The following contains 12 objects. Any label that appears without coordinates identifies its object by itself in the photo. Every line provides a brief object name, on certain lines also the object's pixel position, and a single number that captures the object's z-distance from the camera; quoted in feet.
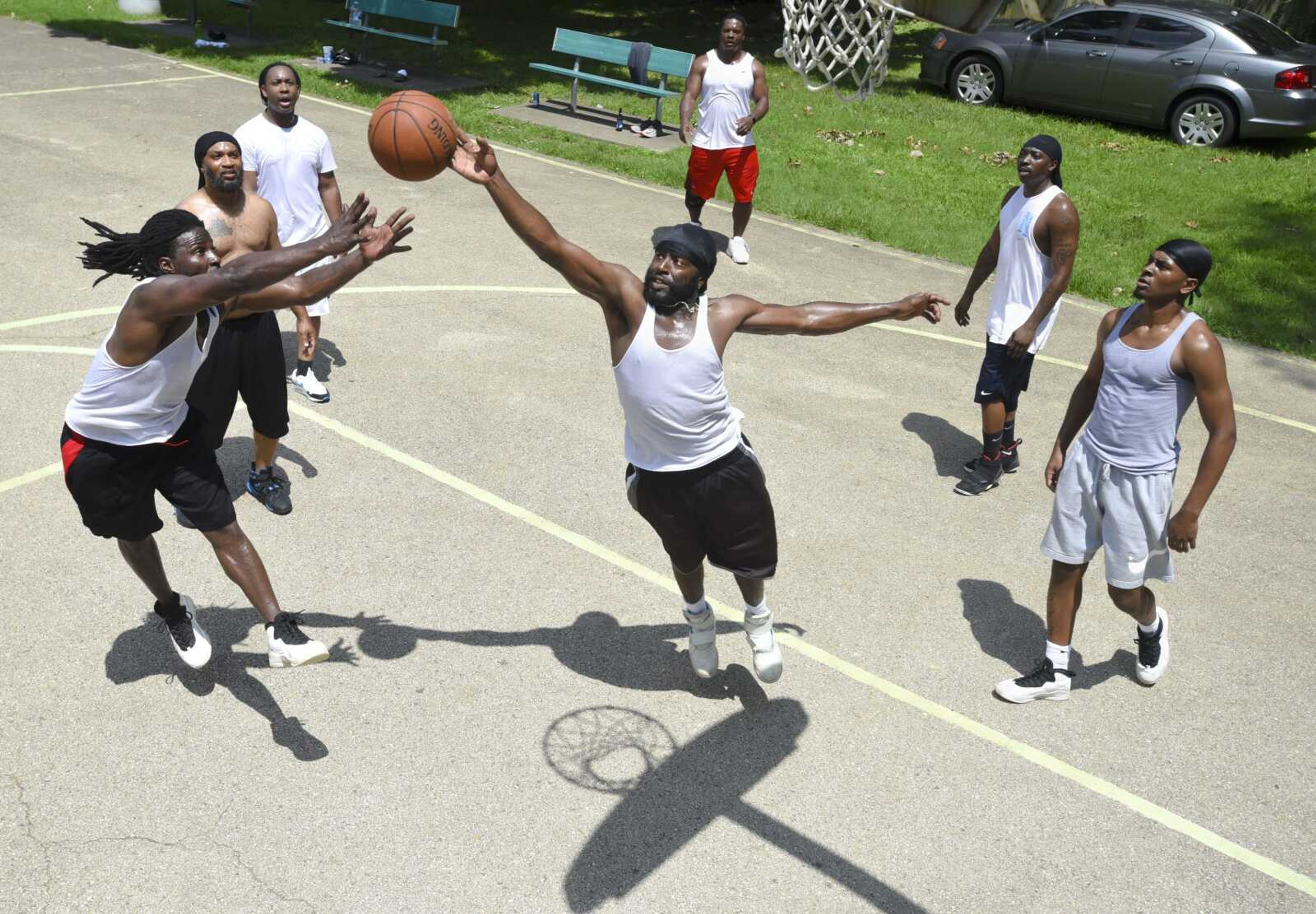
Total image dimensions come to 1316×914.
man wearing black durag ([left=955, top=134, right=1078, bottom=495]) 23.82
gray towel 57.57
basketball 17.98
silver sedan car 54.13
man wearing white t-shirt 25.52
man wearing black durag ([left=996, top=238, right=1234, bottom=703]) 17.03
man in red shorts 38.55
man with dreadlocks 14.96
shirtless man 21.18
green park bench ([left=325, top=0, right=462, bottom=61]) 61.62
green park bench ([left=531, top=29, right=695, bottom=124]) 57.06
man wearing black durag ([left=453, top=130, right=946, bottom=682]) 15.78
